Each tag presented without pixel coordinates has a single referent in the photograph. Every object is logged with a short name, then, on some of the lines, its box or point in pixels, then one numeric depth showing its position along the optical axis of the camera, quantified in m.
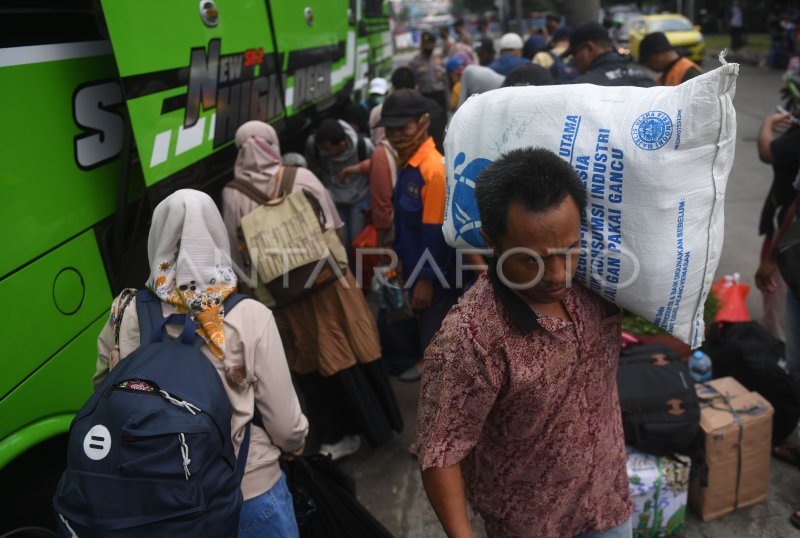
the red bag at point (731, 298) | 3.66
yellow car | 17.73
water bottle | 3.30
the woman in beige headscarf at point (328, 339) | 3.09
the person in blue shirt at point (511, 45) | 8.34
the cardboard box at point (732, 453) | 2.63
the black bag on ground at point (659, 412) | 2.52
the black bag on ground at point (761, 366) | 3.01
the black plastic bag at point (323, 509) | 2.21
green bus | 2.00
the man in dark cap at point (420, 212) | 2.92
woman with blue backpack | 1.42
